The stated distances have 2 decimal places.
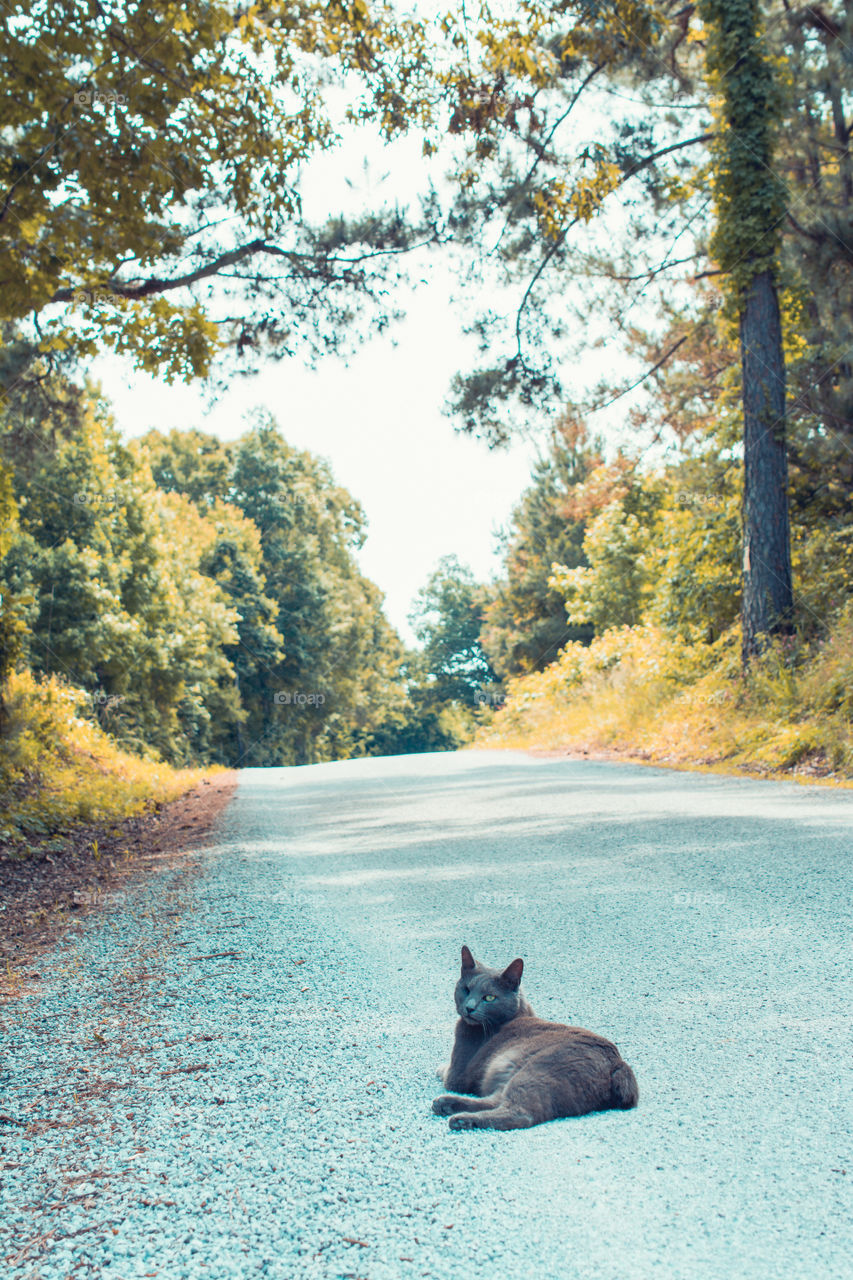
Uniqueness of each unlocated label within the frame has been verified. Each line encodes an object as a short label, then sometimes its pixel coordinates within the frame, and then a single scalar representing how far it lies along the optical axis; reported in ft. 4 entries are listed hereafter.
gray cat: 8.34
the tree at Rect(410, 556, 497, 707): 201.26
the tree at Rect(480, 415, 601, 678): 127.44
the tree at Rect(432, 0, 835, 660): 40.60
